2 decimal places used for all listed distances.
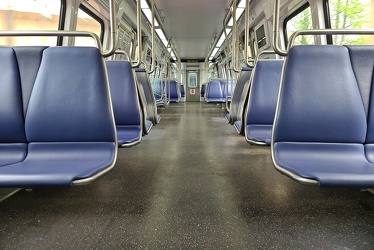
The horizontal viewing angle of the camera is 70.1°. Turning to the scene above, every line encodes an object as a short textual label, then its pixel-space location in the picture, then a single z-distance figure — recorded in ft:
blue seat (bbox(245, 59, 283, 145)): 7.72
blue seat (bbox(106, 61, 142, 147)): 7.93
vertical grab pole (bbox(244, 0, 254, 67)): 7.69
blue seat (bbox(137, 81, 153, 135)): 8.25
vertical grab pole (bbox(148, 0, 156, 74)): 11.43
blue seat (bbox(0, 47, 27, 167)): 4.93
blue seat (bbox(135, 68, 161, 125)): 10.60
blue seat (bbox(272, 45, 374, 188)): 4.83
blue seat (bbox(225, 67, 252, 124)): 9.92
